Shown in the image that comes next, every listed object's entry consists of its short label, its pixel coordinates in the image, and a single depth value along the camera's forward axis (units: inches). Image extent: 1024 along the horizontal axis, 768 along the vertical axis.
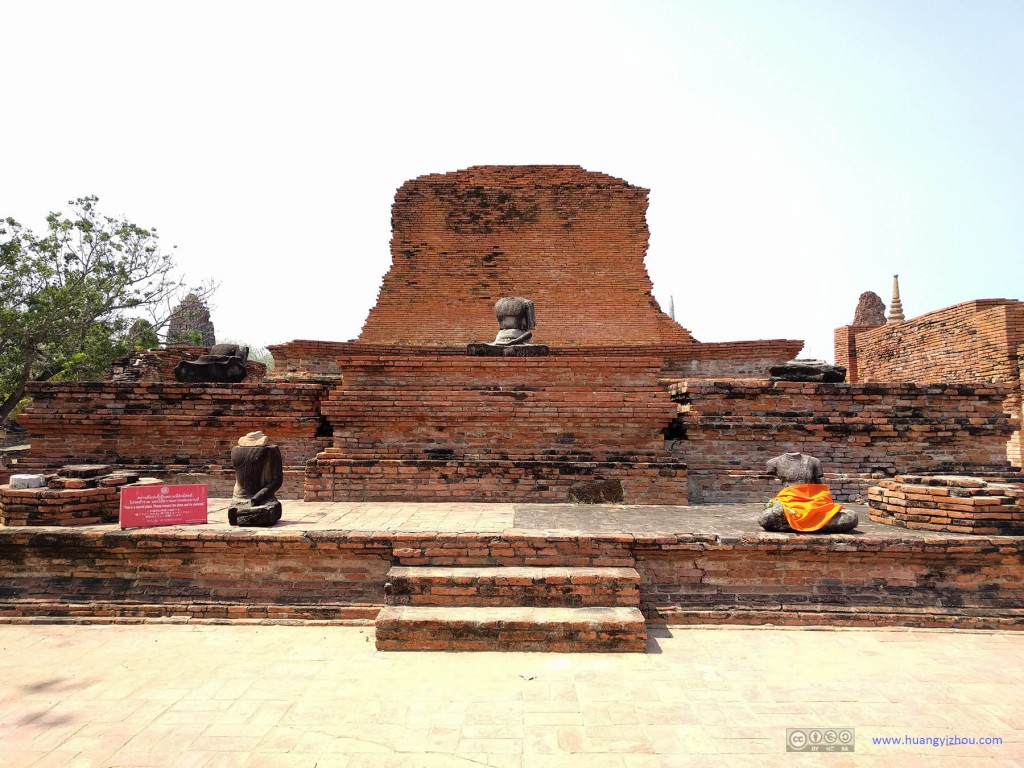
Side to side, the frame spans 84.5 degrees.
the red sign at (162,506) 170.2
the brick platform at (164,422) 259.1
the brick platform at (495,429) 231.0
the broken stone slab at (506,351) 262.1
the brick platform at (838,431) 247.1
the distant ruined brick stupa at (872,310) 836.6
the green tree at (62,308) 524.7
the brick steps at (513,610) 140.3
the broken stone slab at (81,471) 199.9
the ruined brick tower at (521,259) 432.8
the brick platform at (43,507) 175.2
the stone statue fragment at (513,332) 263.7
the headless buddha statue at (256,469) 189.3
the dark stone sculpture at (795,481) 169.2
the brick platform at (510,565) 160.2
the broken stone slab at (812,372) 274.8
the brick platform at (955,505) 170.4
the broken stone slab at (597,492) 228.2
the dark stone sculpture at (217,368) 296.8
